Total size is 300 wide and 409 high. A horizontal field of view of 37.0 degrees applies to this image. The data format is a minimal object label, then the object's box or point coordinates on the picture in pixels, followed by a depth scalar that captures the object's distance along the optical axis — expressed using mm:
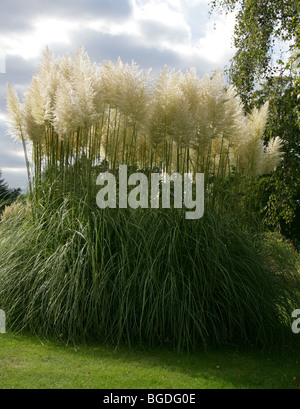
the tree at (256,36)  7047
